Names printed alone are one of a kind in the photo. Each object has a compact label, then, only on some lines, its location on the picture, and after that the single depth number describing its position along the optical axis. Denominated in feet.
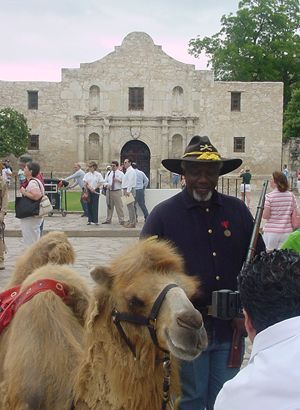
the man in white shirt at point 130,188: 62.95
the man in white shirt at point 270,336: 4.89
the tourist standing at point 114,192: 64.95
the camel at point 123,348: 9.16
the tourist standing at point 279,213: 31.24
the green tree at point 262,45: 181.27
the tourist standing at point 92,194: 64.77
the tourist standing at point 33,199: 32.58
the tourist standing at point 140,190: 65.67
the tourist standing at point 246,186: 85.30
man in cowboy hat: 12.48
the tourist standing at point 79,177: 74.67
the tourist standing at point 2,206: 37.47
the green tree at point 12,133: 138.82
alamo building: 153.48
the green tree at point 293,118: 163.84
